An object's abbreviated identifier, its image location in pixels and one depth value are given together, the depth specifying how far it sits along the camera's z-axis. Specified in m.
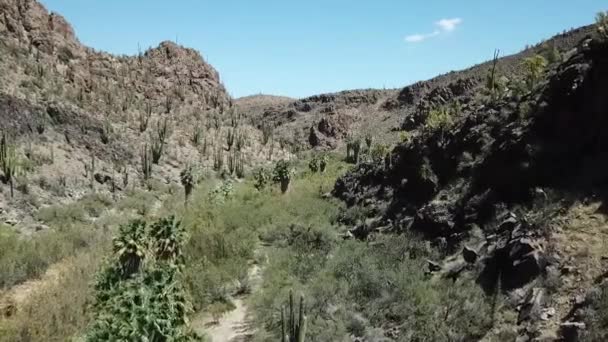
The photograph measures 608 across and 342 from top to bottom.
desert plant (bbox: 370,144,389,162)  37.92
